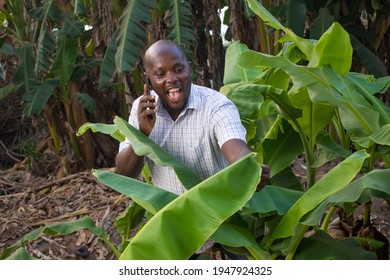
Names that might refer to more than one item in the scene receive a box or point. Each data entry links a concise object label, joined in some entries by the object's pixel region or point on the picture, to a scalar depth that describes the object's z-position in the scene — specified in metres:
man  2.53
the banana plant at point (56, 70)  6.38
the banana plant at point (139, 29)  5.12
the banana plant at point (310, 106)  2.89
